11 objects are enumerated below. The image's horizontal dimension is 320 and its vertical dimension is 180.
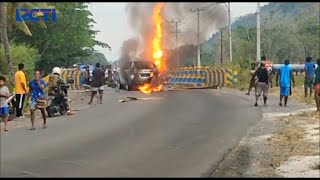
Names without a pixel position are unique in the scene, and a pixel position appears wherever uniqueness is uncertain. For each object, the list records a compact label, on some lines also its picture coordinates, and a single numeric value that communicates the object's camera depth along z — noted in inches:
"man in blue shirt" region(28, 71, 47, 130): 526.9
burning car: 1185.4
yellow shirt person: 623.8
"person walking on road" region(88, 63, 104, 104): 789.9
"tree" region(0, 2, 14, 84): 800.9
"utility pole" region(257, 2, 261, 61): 1130.5
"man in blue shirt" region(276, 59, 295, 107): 694.5
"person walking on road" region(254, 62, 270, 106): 700.0
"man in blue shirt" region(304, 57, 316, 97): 786.2
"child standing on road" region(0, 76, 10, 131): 525.0
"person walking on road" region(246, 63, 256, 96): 749.6
